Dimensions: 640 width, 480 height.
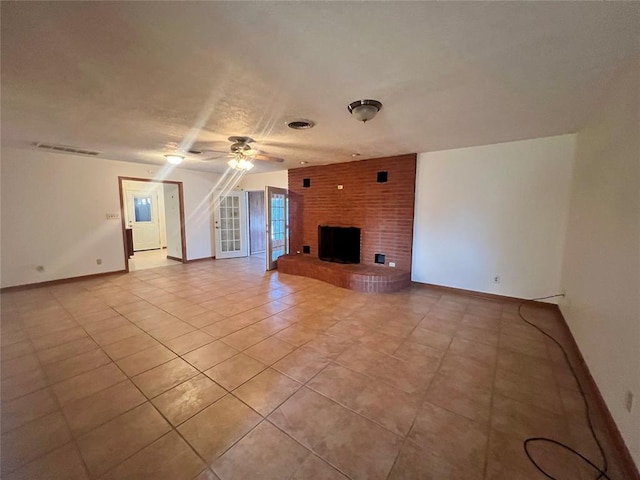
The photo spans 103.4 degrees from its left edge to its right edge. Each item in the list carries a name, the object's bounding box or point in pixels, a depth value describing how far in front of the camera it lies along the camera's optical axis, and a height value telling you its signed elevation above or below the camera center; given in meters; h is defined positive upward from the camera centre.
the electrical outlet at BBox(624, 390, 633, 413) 1.45 -1.05
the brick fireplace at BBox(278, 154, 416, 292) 4.65 +0.06
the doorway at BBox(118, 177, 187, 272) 6.40 -0.21
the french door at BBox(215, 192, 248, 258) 7.25 -0.27
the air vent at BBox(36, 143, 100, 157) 4.00 +1.11
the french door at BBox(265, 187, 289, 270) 5.84 -0.15
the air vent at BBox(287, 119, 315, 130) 2.86 +1.08
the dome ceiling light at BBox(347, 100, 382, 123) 2.29 +1.00
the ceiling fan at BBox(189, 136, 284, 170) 3.56 +0.98
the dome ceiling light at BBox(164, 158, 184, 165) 4.41 +1.02
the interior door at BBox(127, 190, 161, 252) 8.07 -0.11
